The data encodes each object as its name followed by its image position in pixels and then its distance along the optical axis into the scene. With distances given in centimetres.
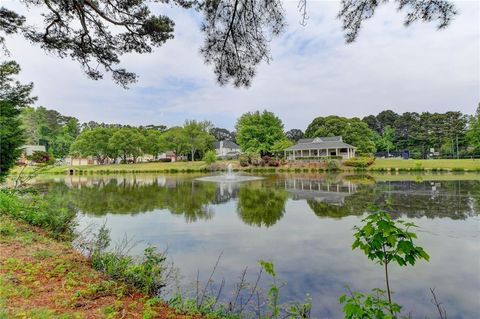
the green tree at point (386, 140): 4700
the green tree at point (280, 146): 4072
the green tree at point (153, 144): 4897
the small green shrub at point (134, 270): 377
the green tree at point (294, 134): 7101
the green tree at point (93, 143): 4475
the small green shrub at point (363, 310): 194
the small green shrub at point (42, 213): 625
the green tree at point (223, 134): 9019
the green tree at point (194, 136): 4669
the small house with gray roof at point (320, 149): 3856
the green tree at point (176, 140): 4714
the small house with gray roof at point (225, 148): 6263
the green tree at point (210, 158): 3972
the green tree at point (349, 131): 4225
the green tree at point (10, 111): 662
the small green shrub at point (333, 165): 3247
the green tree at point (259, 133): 4060
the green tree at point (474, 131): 3259
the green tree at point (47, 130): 4907
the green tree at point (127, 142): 4459
